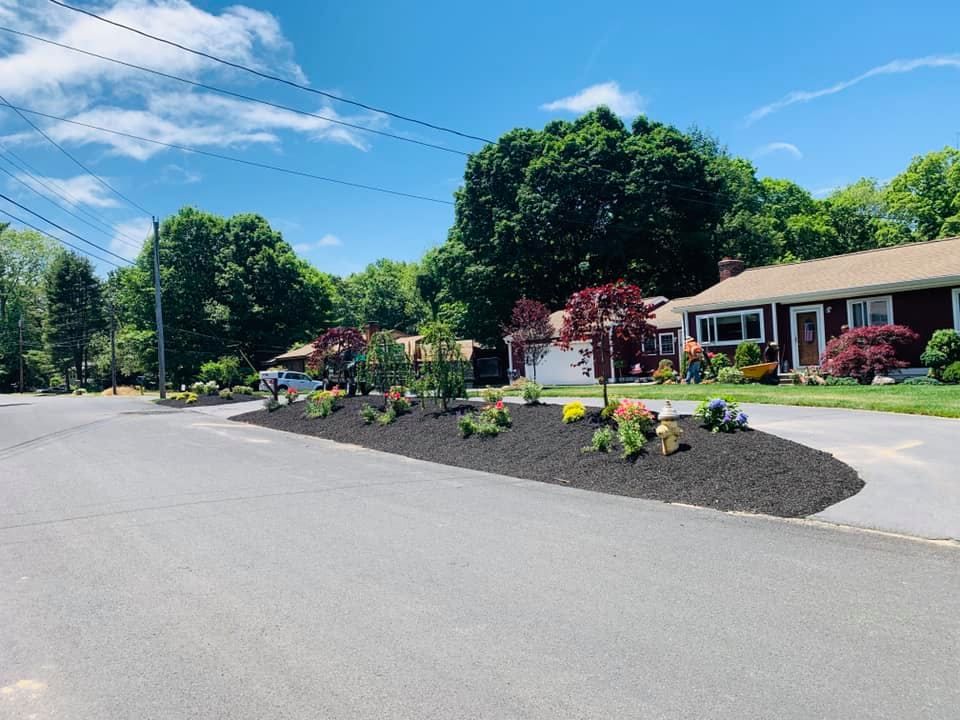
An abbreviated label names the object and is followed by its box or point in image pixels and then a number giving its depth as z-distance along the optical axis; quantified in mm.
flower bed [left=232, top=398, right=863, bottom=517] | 7734
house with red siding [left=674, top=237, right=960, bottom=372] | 20266
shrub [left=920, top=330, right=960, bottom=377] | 18766
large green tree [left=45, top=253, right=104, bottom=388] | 72750
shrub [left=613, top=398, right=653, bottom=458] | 9617
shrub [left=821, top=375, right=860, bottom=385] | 19484
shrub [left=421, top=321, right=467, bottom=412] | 15406
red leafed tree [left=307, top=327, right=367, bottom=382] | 21125
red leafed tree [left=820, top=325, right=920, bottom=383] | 19344
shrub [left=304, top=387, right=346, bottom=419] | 18984
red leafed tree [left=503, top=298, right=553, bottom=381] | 30922
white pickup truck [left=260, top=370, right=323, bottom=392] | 37094
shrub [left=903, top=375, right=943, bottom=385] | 18500
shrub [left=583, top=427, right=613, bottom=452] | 10144
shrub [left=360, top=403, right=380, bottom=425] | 16500
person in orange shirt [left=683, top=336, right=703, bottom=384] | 23500
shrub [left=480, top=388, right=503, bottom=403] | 14078
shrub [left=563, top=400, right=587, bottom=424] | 11906
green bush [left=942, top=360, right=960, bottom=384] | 18016
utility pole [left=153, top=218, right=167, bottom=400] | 36062
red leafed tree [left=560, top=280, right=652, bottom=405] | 11453
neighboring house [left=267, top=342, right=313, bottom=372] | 51750
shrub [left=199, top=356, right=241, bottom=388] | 37719
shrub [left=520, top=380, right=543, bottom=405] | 14109
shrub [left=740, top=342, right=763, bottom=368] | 23578
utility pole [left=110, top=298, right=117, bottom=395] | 56688
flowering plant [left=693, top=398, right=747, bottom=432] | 9844
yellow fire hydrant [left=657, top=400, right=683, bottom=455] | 9320
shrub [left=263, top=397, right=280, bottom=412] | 22297
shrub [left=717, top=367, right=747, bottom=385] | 22281
